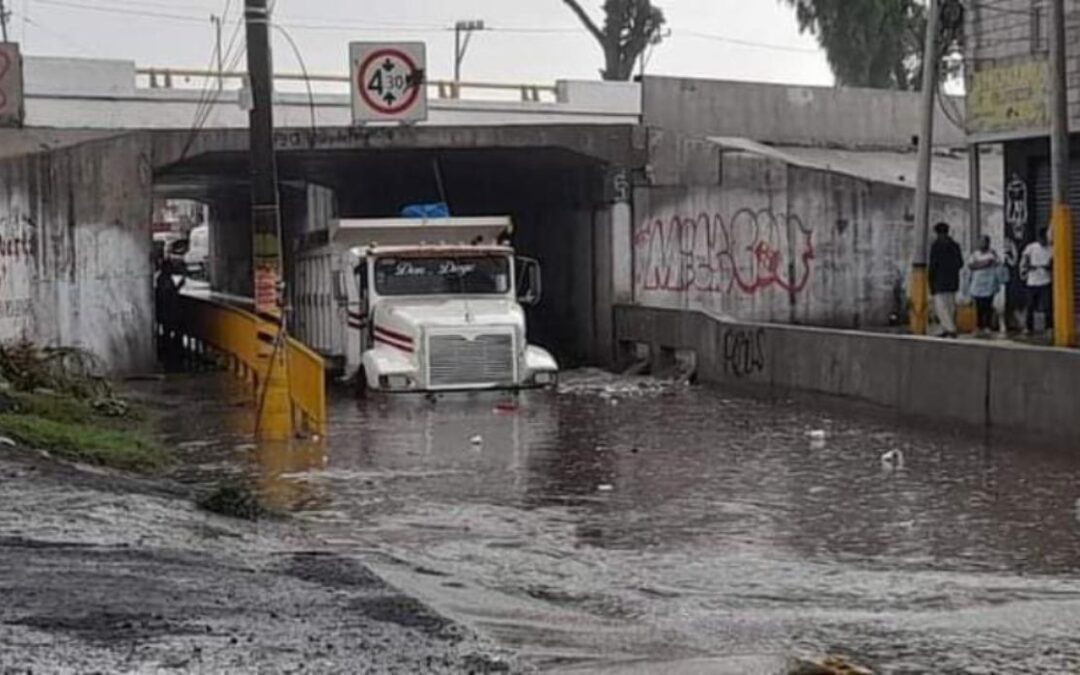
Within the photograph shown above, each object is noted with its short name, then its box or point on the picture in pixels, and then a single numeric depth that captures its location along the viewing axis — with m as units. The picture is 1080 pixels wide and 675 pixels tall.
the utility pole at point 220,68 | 45.19
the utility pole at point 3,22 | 71.85
